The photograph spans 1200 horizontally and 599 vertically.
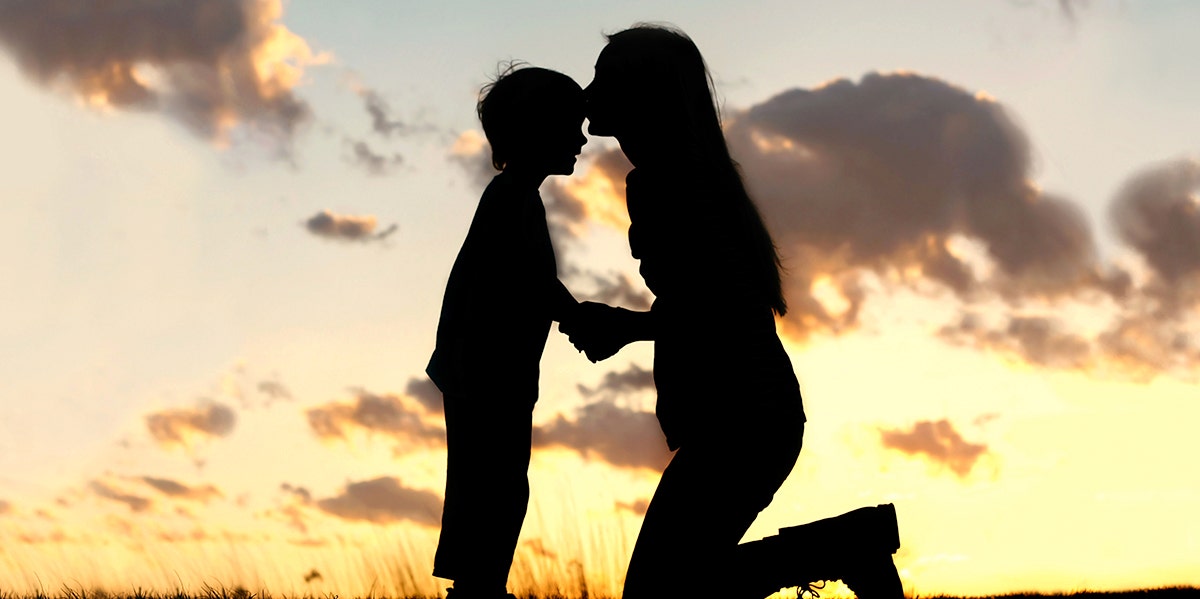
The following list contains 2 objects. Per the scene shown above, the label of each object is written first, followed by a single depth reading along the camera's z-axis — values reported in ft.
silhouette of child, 20.85
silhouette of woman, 14.87
